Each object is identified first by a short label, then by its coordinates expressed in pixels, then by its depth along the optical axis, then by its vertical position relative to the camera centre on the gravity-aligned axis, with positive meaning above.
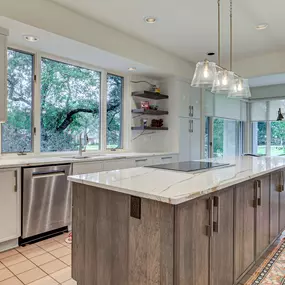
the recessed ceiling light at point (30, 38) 2.99 +1.20
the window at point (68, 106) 3.70 +0.53
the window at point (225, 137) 6.51 +0.11
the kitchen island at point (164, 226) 1.39 -0.54
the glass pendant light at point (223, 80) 2.70 +0.64
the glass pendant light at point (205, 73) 2.53 +0.67
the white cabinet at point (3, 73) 2.60 +0.68
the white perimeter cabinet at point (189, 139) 5.10 +0.03
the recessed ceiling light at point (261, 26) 3.44 +1.54
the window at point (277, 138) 6.92 +0.09
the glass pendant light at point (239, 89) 3.00 +0.61
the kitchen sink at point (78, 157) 3.58 -0.23
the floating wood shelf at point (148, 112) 4.72 +0.54
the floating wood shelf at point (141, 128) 4.80 +0.23
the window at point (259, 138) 7.28 +0.09
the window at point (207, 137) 6.15 +0.09
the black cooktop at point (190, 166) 2.30 -0.24
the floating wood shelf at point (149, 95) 4.68 +0.85
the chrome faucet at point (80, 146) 3.80 -0.09
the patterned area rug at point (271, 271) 2.19 -1.19
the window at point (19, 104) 3.29 +0.47
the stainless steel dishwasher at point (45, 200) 2.84 -0.70
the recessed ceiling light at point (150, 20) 3.25 +1.54
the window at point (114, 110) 4.64 +0.56
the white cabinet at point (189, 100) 5.10 +0.84
